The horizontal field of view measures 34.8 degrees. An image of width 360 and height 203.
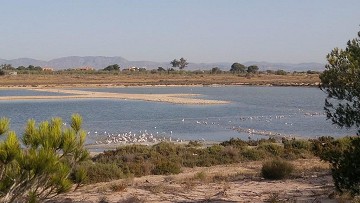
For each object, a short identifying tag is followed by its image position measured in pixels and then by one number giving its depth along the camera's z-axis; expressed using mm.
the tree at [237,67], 175075
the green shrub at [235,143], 23925
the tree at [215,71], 155988
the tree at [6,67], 159775
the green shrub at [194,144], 25203
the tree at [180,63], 196375
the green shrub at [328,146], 10125
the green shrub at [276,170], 14969
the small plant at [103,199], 12039
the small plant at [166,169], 17203
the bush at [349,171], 9664
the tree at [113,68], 173750
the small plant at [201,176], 14938
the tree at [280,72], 148375
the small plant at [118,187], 13078
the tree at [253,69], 160250
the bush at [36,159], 7031
